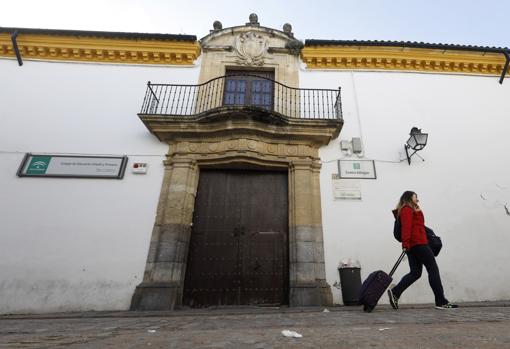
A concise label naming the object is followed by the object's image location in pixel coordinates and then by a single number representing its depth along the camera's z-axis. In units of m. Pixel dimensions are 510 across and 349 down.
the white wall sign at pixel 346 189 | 5.84
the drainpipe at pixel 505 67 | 7.42
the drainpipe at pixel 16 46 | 7.25
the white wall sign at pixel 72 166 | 5.89
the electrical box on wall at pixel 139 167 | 5.97
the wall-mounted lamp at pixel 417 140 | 5.92
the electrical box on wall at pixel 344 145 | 6.31
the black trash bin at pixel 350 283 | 4.87
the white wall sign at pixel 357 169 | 6.03
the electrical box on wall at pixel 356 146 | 6.25
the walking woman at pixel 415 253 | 3.41
